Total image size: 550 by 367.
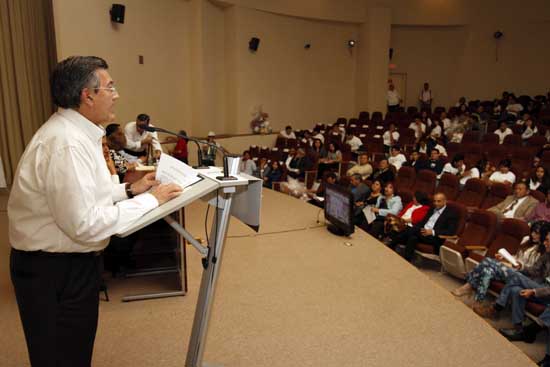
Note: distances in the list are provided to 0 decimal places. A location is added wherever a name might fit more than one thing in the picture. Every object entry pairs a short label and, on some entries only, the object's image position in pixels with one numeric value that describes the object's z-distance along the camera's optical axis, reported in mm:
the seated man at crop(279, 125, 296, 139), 11867
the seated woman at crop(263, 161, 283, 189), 8773
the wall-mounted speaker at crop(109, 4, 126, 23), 7945
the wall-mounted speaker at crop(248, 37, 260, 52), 11711
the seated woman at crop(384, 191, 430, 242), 5449
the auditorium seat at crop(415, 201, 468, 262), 5062
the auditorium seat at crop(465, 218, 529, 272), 4430
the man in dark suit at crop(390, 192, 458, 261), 5094
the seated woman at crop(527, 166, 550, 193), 6285
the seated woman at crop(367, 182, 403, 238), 5844
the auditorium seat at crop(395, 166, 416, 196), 7086
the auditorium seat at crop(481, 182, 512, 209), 5961
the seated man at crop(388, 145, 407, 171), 8694
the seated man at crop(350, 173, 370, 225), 6180
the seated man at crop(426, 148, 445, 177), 7828
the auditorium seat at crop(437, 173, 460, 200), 6555
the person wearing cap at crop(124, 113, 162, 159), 4536
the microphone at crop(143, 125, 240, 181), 1744
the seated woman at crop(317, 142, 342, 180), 8953
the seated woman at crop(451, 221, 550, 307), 3953
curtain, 6953
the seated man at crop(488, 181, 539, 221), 5512
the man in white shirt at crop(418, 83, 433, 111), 14656
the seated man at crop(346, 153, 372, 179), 7881
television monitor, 4570
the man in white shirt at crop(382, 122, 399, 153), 10801
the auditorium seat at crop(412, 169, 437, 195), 6770
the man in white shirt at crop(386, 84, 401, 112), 14383
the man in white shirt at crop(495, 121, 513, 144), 9912
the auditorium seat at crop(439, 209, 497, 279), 4617
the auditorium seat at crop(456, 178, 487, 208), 6223
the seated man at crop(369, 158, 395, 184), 7211
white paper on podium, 1667
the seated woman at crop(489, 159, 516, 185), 7004
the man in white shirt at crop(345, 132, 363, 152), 10695
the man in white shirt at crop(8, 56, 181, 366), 1374
